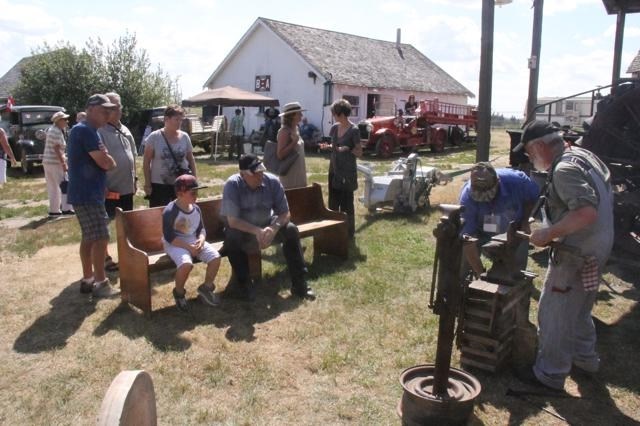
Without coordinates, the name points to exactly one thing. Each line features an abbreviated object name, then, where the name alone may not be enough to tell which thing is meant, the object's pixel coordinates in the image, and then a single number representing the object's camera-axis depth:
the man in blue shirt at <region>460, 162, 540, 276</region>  4.34
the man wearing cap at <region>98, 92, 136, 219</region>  5.67
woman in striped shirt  8.27
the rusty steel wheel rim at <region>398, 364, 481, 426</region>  3.04
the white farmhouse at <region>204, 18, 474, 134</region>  23.73
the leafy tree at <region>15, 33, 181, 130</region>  25.03
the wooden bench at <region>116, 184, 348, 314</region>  4.83
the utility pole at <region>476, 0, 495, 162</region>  8.82
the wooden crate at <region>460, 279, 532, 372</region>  3.71
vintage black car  14.27
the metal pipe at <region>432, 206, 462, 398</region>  2.90
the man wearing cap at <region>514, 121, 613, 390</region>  3.25
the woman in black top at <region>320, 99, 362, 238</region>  6.54
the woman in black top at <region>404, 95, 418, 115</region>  21.88
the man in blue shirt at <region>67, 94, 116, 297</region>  4.82
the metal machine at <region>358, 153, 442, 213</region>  8.77
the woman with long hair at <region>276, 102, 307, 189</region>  6.08
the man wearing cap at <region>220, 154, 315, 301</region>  5.09
